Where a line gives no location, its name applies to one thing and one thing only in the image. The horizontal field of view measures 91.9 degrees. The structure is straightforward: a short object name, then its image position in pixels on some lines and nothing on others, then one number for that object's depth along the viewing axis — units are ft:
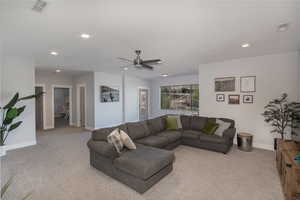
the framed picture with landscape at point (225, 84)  15.23
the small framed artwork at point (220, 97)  15.80
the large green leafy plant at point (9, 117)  11.09
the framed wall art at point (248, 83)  14.08
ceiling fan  10.74
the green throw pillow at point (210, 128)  13.77
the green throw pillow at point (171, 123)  15.52
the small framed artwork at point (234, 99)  14.98
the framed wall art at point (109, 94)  21.45
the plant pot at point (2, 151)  12.13
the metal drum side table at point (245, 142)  12.86
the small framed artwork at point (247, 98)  14.25
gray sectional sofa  7.64
